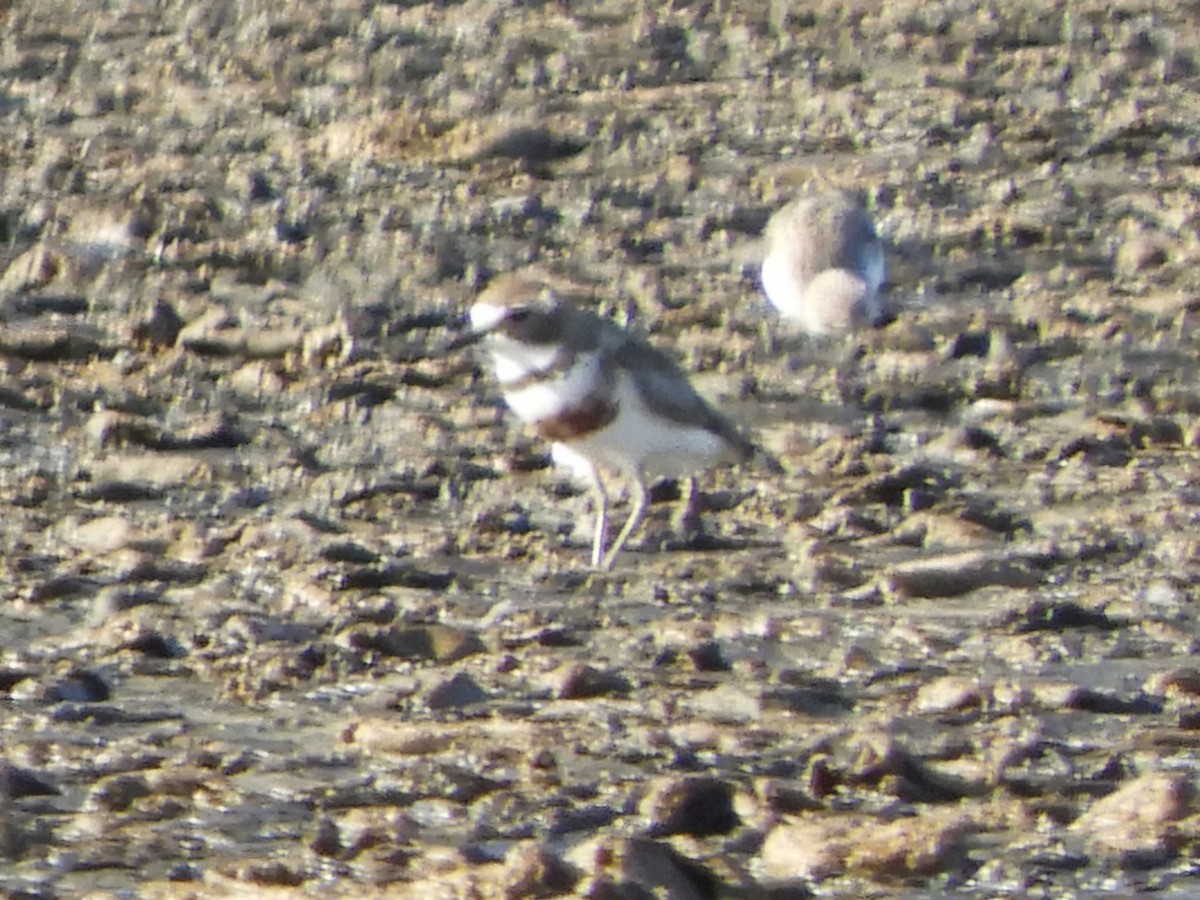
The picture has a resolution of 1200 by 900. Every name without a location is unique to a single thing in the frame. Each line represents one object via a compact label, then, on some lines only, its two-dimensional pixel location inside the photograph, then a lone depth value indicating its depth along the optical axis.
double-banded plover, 14.65
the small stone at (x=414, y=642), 12.59
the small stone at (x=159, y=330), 18.02
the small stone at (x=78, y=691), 12.05
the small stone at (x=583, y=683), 12.04
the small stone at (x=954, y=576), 13.36
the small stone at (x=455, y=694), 11.90
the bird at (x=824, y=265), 18.17
